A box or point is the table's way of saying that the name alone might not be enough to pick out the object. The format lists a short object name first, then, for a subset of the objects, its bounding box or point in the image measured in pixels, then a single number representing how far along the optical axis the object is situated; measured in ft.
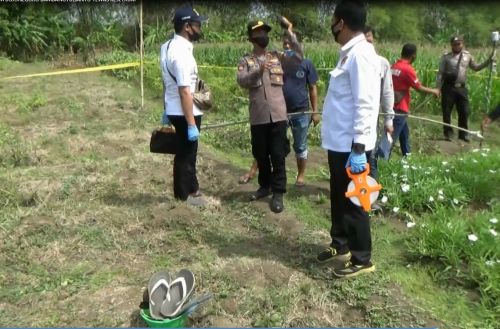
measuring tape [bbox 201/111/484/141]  16.70
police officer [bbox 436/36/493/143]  26.66
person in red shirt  18.86
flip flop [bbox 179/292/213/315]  9.56
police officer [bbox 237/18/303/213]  14.82
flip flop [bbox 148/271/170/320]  9.53
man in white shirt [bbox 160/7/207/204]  14.07
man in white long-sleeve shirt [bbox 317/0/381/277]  10.23
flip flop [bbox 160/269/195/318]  9.51
